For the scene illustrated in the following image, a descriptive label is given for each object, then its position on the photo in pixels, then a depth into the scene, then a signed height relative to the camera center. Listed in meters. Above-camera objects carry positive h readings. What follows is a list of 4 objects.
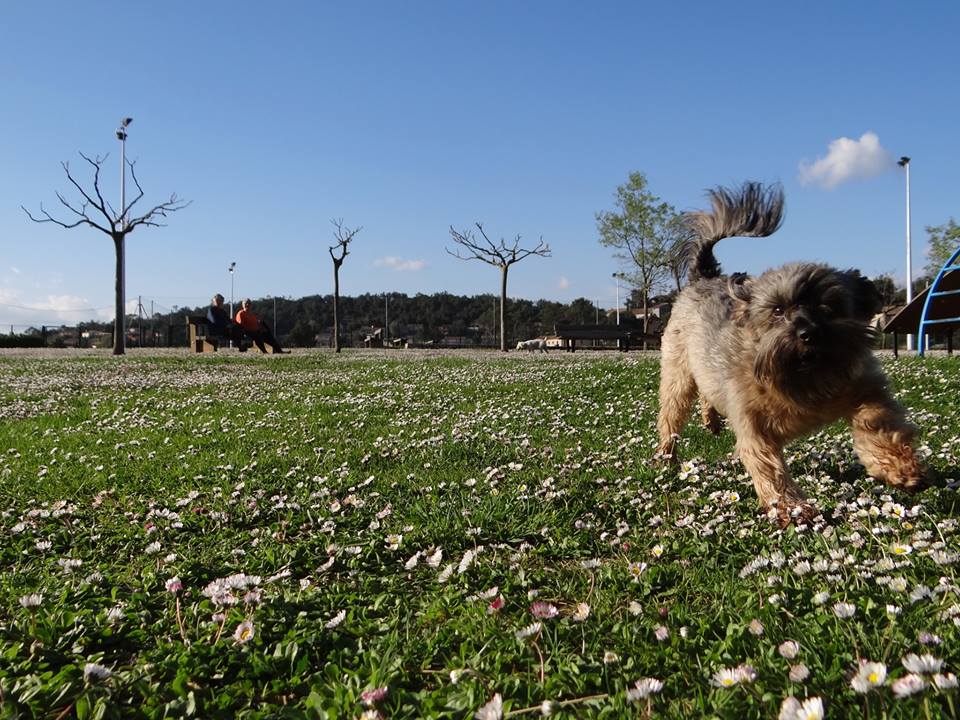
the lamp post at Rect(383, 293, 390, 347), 59.86 +2.91
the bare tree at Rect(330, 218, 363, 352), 33.72 +3.93
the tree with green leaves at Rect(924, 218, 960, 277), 45.50 +6.81
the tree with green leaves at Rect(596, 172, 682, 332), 40.66 +7.07
